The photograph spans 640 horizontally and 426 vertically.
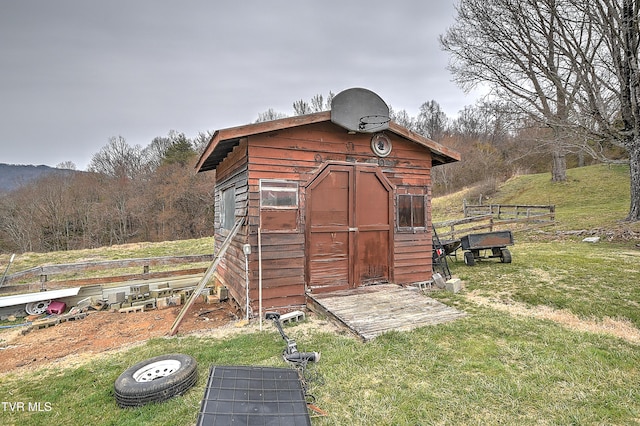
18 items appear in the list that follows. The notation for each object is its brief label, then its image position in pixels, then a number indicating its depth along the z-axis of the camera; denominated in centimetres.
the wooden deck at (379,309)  422
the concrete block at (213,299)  658
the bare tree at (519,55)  1185
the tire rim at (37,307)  591
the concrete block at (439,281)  680
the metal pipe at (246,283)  499
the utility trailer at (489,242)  877
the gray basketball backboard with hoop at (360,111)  549
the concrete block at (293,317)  474
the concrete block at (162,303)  630
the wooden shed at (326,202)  519
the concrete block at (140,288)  666
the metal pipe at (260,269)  474
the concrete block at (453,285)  656
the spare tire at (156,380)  269
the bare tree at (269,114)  3030
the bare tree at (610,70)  995
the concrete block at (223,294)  664
